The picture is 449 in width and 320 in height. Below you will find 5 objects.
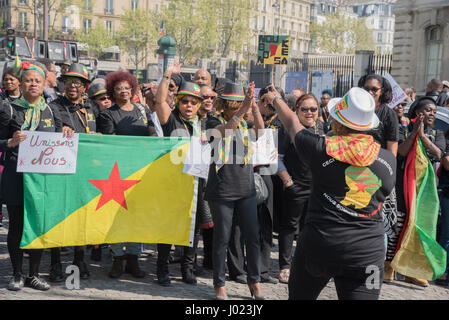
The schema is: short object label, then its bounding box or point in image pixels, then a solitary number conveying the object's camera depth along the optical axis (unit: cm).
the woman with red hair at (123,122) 578
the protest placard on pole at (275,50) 1861
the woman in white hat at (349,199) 338
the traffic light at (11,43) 1827
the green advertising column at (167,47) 1920
